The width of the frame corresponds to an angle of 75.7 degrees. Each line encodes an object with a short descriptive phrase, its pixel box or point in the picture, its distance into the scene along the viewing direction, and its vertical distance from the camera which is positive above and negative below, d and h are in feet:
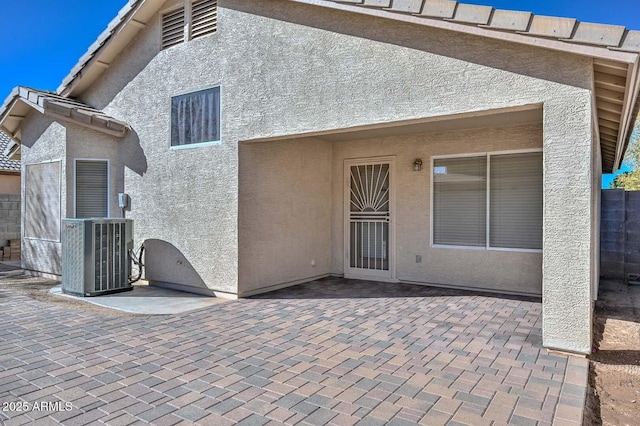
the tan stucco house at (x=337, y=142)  18.70 +5.23
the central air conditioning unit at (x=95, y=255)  30.71 -3.28
